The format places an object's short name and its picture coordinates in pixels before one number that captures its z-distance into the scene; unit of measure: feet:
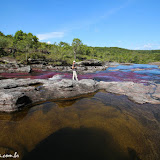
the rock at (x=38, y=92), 25.50
